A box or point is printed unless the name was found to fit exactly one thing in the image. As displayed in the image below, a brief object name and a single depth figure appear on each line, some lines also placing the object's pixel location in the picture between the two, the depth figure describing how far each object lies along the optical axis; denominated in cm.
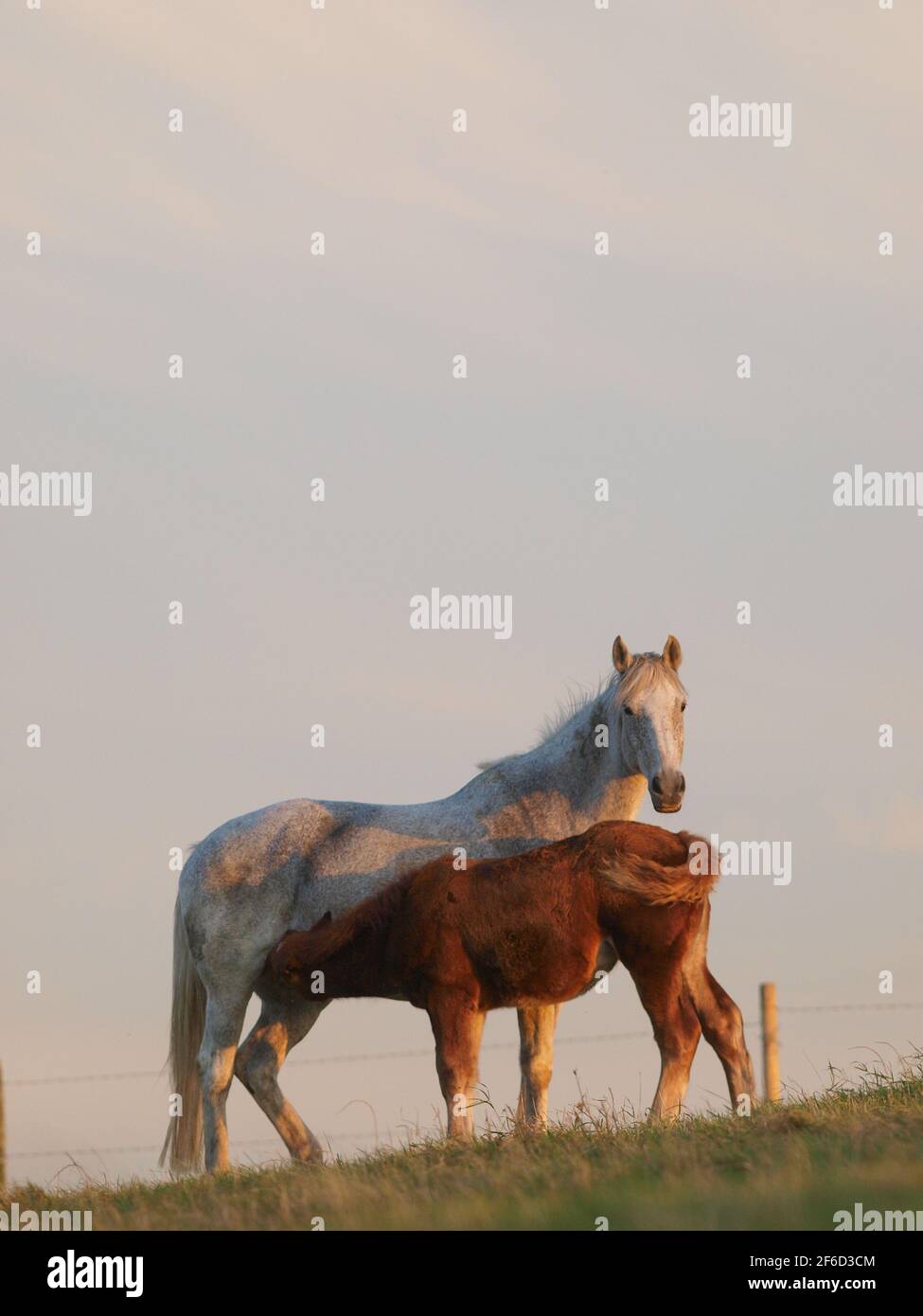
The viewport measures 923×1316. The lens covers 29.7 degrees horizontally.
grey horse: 1216
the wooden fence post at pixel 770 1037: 1523
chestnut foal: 1099
